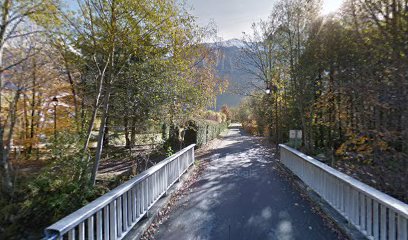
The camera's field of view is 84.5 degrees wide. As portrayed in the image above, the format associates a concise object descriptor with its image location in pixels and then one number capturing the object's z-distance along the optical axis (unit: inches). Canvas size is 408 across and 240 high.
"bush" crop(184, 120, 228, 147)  534.3
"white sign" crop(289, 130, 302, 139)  377.7
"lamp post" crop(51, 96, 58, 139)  410.4
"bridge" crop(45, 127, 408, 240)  102.7
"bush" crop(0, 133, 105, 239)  179.9
